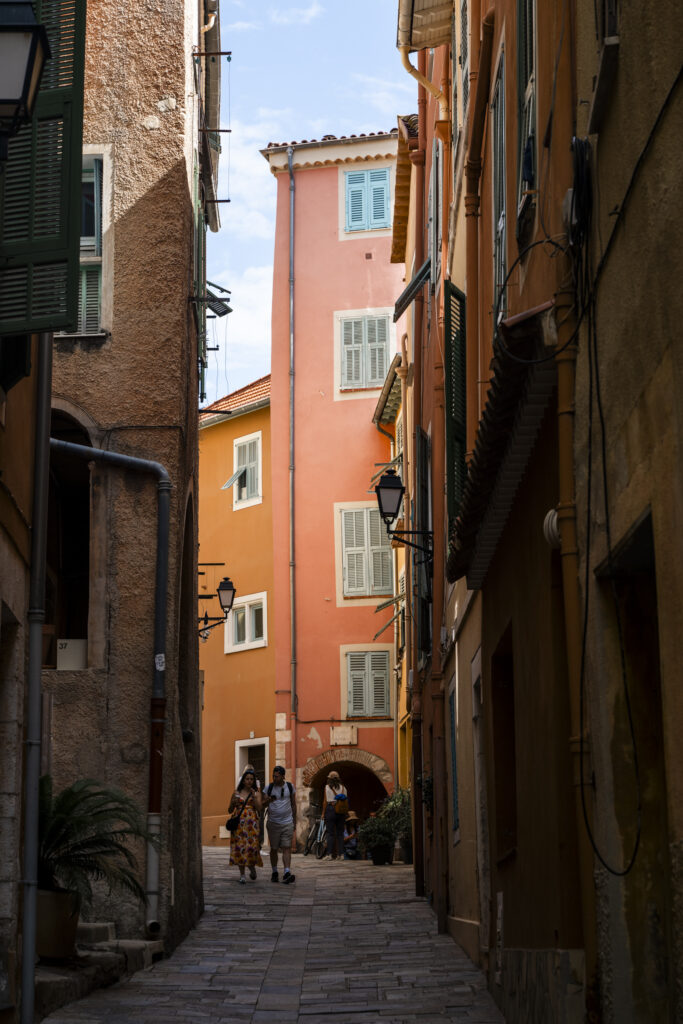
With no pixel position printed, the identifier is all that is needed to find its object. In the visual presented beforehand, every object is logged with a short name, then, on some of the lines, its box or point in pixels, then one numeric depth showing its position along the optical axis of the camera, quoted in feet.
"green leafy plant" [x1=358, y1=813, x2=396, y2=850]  80.28
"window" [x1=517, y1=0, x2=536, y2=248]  24.81
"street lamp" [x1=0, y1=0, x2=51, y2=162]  17.65
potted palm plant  31.17
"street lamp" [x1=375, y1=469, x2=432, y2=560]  51.78
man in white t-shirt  62.95
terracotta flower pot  30.86
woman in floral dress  63.05
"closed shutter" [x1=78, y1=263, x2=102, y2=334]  45.08
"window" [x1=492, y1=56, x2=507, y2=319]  29.86
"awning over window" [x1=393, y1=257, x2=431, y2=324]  61.41
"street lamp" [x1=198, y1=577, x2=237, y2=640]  77.56
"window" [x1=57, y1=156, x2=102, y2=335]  45.21
